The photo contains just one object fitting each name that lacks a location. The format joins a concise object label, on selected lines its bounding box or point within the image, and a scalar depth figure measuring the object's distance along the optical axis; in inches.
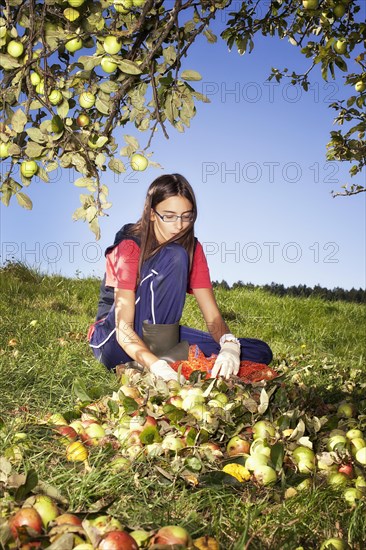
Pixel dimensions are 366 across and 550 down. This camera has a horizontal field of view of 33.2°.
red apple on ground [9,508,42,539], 66.7
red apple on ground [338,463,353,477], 104.7
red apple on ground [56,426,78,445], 109.4
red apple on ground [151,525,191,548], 64.5
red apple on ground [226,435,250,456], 107.8
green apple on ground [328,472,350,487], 100.7
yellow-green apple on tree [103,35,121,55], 91.7
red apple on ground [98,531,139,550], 62.4
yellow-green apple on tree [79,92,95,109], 96.0
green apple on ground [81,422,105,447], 110.7
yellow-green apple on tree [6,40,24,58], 96.6
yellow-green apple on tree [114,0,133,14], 96.7
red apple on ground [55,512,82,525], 67.8
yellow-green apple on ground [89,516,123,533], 66.9
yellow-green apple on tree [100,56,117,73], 91.7
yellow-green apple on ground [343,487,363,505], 96.1
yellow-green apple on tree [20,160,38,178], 95.0
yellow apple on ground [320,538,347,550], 77.3
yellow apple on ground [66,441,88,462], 101.8
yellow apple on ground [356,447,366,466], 106.2
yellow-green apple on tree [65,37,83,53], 96.2
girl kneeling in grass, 170.9
